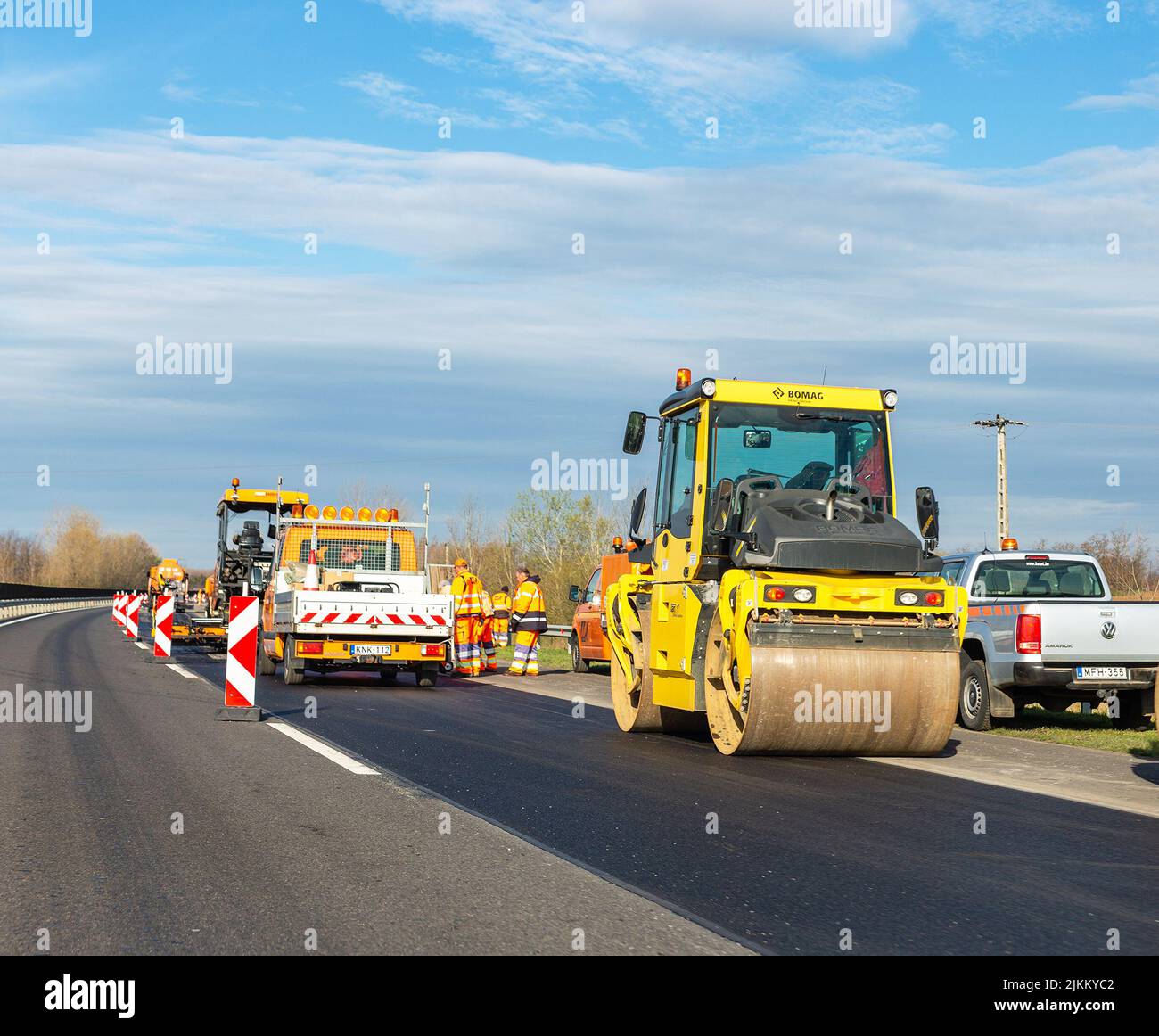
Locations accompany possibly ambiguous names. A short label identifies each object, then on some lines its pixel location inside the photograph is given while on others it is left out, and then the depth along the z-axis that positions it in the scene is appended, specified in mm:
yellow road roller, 11414
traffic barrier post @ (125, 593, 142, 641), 31003
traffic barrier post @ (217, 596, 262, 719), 14539
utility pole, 44594
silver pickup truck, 14719
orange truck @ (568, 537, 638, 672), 24130
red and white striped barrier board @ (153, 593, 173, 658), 25219
